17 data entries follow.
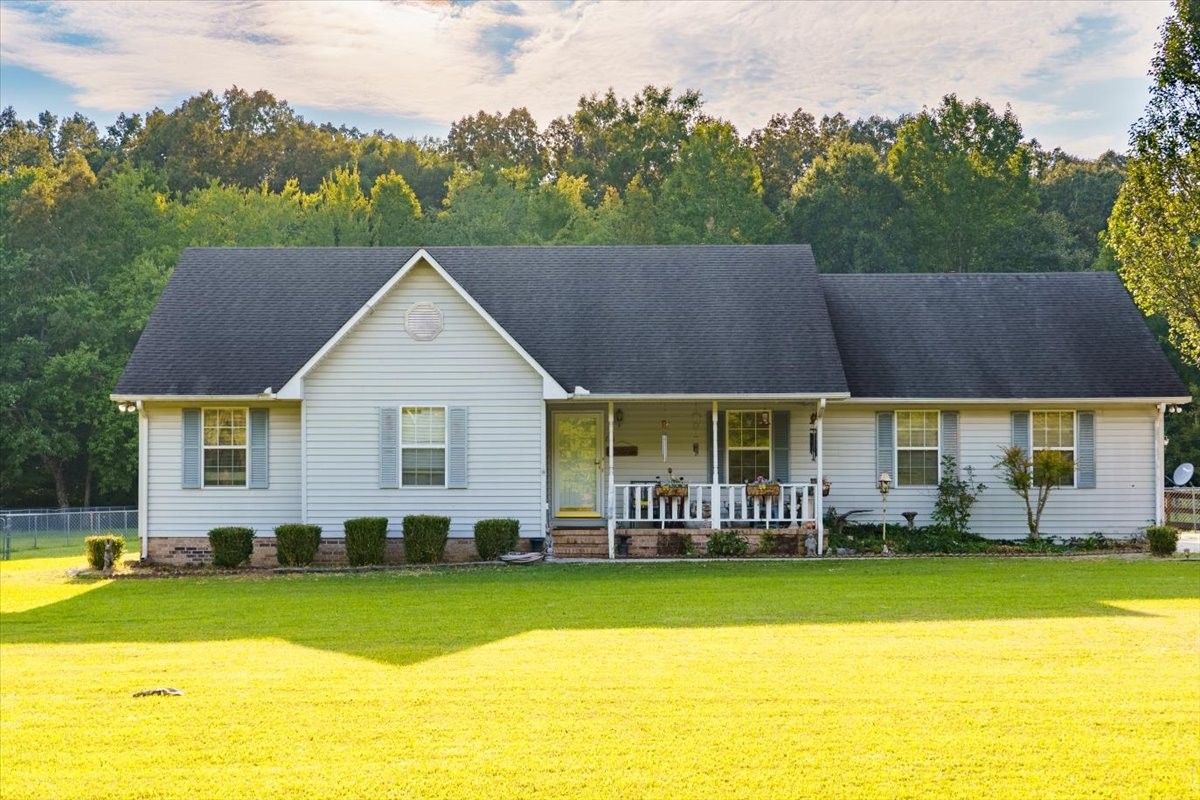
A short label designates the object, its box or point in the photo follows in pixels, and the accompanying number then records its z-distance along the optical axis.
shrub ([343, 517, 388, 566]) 22.33
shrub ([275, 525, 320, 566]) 22.41
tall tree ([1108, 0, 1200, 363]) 31.62
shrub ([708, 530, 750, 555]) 22.81
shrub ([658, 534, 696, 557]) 23.14
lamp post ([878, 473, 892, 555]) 23.61
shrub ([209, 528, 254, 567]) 22.58
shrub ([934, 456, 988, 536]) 24.33
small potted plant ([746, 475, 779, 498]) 23.11
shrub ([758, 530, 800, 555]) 22.94
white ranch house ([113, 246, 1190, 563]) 23.05
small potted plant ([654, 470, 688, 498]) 23.17
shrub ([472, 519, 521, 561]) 22.41
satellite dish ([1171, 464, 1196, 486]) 27.80
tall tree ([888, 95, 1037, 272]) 49.00
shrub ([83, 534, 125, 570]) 22.67
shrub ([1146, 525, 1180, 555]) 22.77
